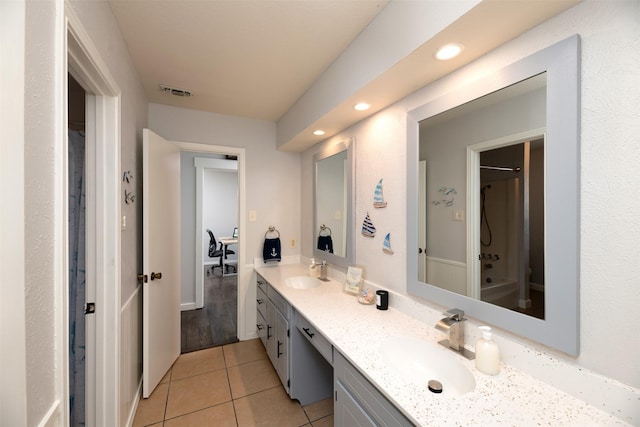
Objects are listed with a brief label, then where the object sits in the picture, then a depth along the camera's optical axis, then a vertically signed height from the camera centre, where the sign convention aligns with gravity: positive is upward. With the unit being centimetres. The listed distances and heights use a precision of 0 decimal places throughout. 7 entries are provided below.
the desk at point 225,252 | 568 -85
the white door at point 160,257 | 194 -36
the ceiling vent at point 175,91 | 221 +104
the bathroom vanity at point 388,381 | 82 -62
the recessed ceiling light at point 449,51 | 110 +69
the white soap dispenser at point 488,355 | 101 -54
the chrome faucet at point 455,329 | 115 -51
